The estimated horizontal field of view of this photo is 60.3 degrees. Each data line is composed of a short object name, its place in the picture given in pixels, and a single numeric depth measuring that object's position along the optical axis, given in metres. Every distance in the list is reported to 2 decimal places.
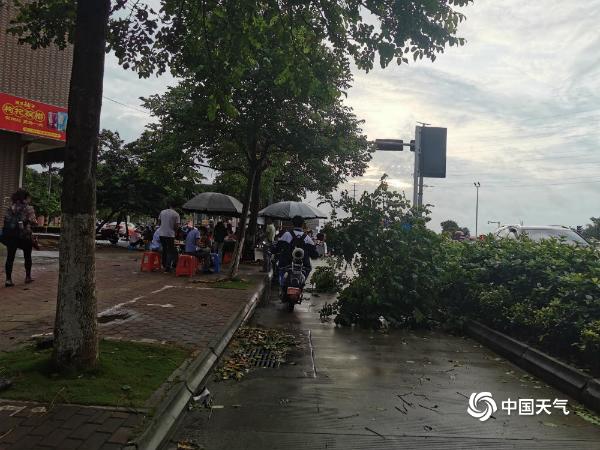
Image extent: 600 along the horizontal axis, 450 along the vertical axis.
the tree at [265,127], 11.77
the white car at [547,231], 13.59
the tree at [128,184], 21.54
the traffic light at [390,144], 17.30
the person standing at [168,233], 13.56
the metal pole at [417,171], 12.09
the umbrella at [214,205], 17.67
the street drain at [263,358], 6.12
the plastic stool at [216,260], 15.35
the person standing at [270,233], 23.00
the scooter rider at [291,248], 10.49
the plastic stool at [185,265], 13.80
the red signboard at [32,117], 16.75
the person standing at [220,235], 19.52
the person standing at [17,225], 9.67
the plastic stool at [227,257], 19.41
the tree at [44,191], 41.72
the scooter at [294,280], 9.93
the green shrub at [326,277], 10.18
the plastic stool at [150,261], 14.80
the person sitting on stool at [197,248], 14.44
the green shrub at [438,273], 7.37
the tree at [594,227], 34.53
